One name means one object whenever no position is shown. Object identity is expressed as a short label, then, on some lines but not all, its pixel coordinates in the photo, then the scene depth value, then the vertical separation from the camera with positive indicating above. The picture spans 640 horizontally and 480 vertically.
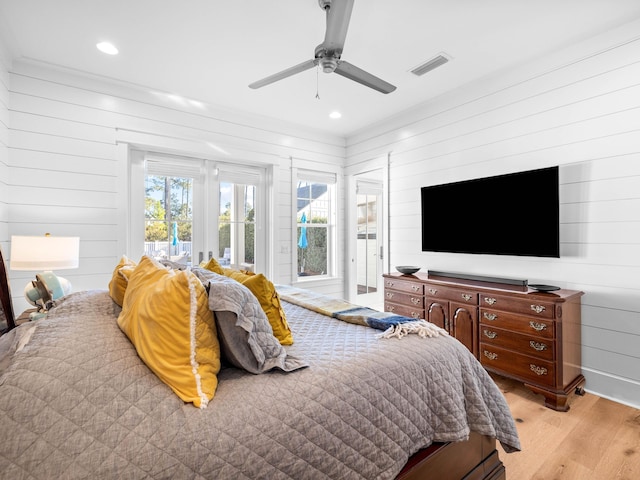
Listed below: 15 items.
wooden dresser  2.38 -0.71
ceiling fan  1.70 +1.11
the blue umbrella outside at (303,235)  4.69 +0.04
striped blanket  1.59 -0.42
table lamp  2.13 -0.16
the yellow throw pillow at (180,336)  1.00 -0.31
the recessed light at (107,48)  2.63 +1.52
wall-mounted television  2.66 +0.20
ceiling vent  2.84 +1.52
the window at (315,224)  4.69 +0.21
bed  0.80 -0.50
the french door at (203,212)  3.63 +0.31
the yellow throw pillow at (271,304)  1.45 -0.29
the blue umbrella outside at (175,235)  3.73 +0.04
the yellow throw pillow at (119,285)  1.64 -0.23
